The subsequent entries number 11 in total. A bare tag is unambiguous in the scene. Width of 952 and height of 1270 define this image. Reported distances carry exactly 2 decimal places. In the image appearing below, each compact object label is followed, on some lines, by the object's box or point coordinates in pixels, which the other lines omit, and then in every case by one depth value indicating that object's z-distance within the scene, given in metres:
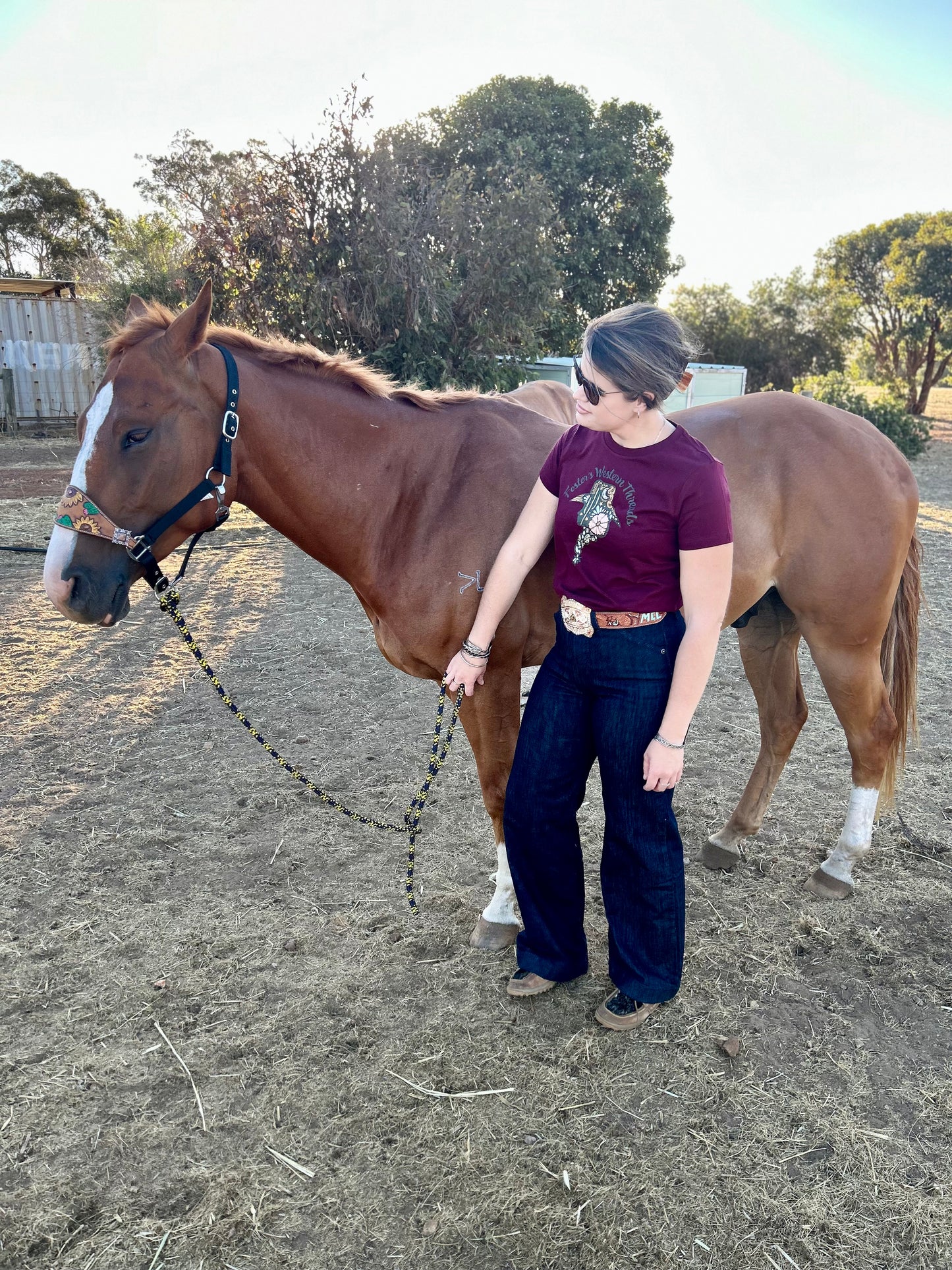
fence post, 15.10
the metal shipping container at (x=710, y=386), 16.61
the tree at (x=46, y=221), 30.00
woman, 1.84
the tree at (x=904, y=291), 23.16
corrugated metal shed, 16.03
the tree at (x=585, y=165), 21.06
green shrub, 16.55
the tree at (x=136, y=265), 14.16
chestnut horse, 2.20
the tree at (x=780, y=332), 27.28
